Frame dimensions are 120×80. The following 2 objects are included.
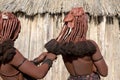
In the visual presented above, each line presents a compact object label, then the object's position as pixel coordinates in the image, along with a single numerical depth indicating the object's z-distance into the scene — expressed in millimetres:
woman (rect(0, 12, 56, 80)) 4543
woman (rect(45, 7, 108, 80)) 4754
